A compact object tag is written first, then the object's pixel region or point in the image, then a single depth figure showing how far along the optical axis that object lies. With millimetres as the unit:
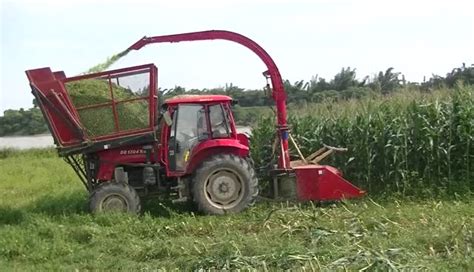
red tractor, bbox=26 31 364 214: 10102
